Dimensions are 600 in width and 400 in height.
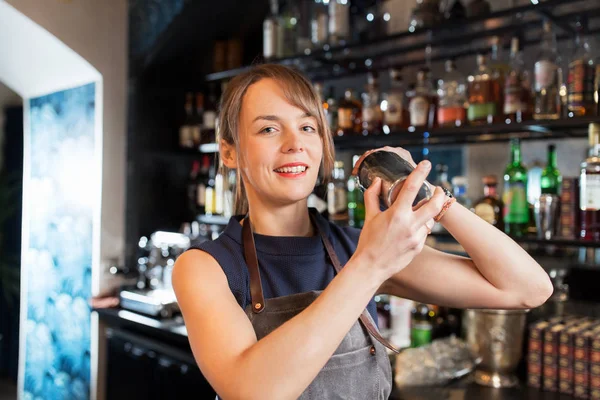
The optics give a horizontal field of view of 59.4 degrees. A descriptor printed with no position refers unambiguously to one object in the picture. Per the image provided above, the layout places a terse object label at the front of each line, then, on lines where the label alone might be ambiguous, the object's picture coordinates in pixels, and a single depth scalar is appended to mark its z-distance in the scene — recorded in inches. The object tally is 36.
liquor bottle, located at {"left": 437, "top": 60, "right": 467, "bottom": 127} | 80.8
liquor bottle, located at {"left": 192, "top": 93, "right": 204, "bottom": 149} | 124.6
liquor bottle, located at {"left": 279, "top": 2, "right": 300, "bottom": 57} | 106.8
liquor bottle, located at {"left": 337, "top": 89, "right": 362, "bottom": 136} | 95.0
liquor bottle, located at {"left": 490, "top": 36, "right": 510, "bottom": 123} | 77.5
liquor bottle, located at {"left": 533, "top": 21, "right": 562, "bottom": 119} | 71.3
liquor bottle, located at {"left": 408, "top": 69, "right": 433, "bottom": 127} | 83.8
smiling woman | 28.7
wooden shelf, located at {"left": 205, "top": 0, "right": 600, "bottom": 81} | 71.9
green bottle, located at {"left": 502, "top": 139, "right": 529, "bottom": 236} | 75.2
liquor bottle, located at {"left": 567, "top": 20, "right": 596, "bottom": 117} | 67.6
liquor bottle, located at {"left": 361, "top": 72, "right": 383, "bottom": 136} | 91.4
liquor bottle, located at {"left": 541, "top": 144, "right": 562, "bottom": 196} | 76.4
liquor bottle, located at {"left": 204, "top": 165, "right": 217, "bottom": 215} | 118.5
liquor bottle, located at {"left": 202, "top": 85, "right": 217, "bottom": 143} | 119.6
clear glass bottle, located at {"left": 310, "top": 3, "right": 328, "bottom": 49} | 99.4
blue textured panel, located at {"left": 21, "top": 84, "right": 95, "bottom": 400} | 124.1
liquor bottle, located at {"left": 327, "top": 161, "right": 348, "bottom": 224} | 93.7
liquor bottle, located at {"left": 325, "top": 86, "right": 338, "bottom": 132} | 98.3
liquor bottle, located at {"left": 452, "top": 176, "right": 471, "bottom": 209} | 80.7
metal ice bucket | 70.1
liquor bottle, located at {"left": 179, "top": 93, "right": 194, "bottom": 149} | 126.0
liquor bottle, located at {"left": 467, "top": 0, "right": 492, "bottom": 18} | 78.0
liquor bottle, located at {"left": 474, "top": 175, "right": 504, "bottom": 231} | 77.1
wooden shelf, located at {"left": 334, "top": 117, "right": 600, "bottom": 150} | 71.1
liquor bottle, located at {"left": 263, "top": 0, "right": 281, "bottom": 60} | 104.5
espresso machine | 103.3
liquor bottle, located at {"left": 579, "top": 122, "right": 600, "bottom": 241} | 66.3
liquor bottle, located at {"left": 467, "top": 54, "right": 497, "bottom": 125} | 76.9
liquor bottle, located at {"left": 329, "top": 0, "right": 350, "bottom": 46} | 95.7
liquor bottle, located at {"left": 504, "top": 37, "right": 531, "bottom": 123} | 73.5
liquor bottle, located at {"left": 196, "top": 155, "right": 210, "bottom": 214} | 124.4
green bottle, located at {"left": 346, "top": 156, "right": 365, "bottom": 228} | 94.6
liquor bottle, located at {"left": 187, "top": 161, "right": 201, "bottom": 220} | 129.6
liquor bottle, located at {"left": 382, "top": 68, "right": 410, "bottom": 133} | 88.0
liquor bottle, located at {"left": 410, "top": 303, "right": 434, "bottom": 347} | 81.2
